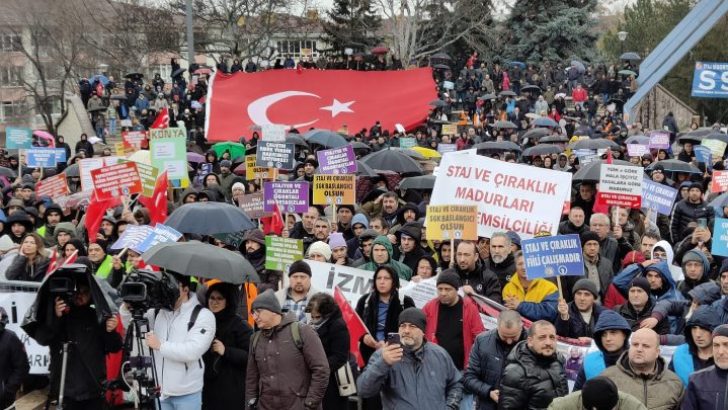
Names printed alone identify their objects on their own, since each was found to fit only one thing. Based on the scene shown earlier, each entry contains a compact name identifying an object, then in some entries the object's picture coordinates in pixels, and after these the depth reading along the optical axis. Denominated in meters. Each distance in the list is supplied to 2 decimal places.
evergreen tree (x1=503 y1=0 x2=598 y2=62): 48.84
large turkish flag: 29.59
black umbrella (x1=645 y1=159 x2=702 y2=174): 15.66
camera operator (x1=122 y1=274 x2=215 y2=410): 7.68
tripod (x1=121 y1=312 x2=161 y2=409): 7.43
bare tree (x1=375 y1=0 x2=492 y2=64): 47.16
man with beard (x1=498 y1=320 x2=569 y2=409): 7.04
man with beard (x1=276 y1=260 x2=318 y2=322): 8.72
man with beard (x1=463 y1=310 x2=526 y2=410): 7.62
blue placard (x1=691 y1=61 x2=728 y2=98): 23.72
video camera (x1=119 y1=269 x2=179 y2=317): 7.48
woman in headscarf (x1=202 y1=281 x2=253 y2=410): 8.01
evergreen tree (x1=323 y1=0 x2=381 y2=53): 50.47
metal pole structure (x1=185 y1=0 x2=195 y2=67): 28.55
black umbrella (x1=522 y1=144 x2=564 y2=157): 20.19
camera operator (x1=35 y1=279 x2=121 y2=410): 7.99
